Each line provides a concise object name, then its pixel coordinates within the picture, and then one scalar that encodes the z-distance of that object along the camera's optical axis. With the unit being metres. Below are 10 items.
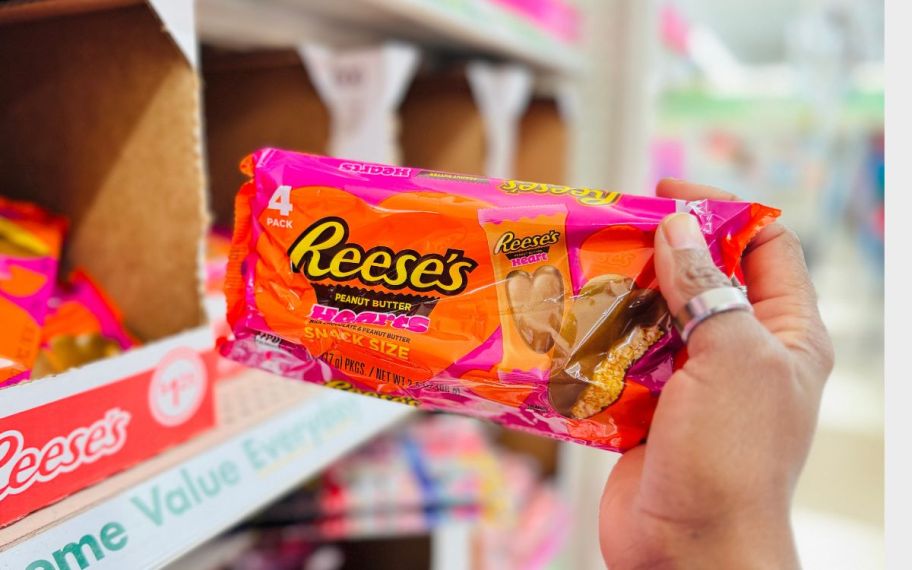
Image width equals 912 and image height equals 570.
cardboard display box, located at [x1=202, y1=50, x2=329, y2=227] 0.42
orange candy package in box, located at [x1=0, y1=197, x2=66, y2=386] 0.25
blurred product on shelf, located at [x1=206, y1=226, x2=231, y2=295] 0.35
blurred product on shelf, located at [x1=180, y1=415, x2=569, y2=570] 0.44
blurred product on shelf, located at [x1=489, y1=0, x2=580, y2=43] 0.54
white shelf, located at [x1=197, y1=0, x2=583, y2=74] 0.43
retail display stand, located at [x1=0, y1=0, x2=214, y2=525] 0.27
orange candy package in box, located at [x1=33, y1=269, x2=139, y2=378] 0.29
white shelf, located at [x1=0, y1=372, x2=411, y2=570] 0.24
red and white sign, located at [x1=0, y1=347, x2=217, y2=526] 0.24
